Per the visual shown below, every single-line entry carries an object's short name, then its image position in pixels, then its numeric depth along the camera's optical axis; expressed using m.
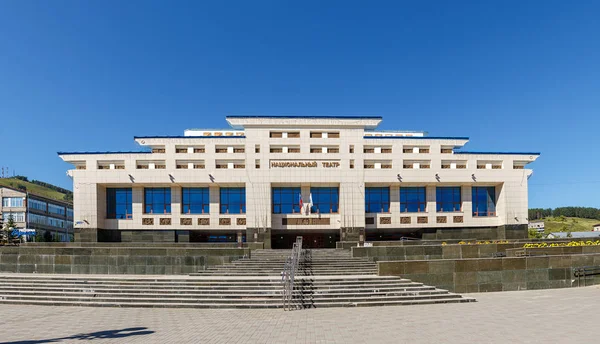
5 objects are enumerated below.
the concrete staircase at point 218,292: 16.70
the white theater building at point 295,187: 39.84
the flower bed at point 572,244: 24.45
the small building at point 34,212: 71.50
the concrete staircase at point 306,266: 21.88
